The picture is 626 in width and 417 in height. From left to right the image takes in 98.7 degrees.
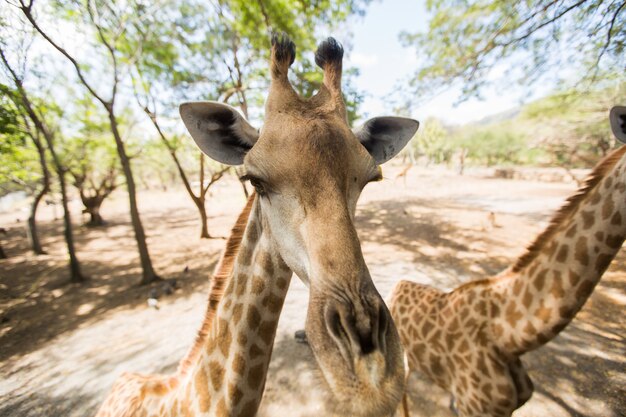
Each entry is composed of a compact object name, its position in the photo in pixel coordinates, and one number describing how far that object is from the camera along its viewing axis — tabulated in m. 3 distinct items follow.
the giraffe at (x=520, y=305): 1.88
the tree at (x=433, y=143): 51.69
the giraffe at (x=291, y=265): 1.06
